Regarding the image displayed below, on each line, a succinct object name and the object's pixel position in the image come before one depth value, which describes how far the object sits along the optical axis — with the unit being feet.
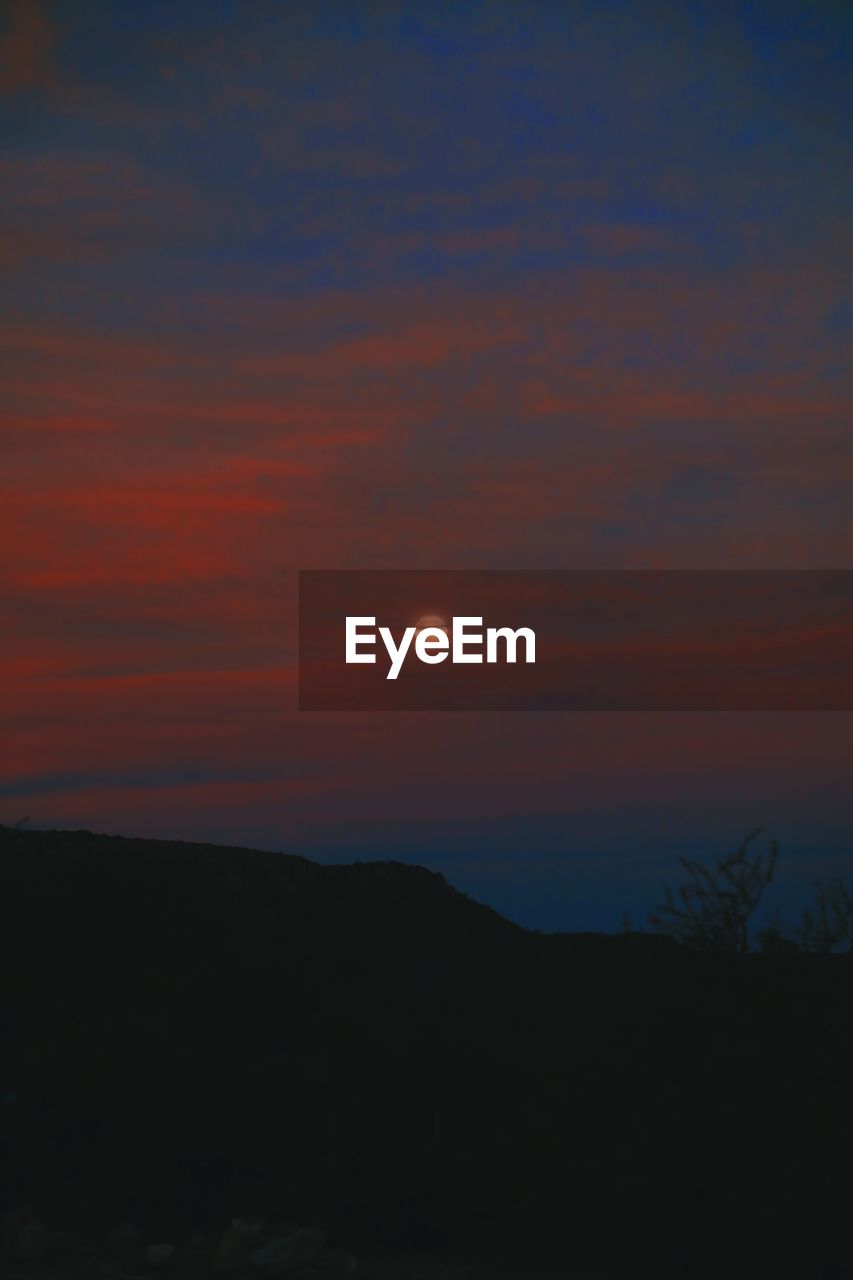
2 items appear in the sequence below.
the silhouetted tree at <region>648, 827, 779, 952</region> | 56.08
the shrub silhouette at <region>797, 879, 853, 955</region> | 57.67
